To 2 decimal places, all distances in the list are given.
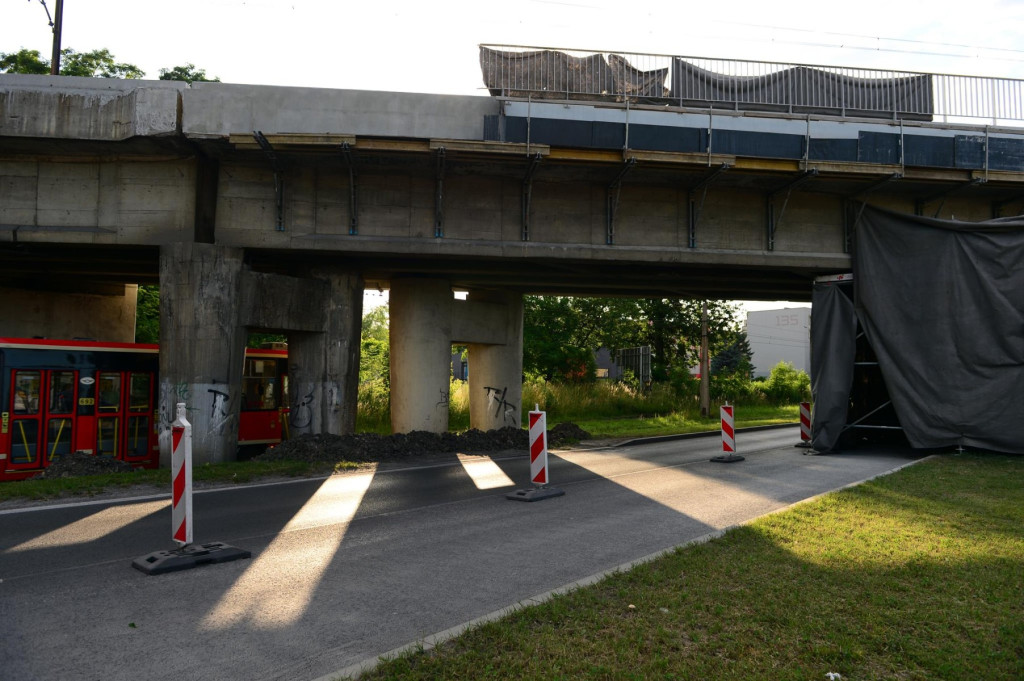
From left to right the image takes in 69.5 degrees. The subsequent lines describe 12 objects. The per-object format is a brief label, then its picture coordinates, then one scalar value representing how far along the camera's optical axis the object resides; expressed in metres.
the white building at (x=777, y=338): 85.88
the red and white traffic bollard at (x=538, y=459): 10.91
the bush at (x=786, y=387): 45.56
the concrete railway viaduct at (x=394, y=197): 14.88
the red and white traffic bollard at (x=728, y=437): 16.05
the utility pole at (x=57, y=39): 21.08
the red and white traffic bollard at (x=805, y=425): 20.06
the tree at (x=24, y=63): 29.09
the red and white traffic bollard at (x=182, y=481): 6.93
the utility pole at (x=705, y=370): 32.28
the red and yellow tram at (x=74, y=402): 13.62
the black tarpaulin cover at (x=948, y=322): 16.66
